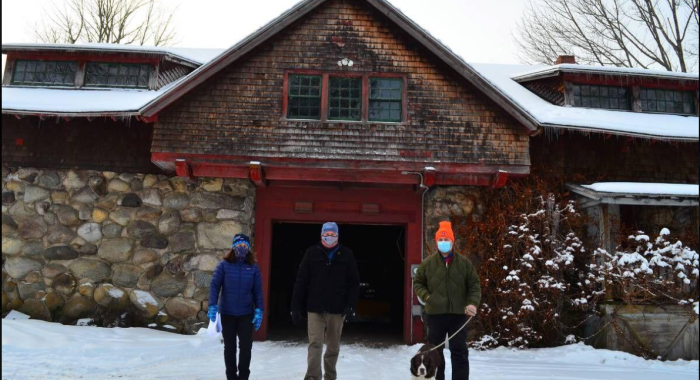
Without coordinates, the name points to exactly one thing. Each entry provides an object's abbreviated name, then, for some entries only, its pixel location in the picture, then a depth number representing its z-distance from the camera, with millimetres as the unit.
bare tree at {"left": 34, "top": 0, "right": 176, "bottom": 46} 20547
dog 5258
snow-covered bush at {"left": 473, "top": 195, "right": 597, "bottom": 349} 9281
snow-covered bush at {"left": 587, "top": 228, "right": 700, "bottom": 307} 8867
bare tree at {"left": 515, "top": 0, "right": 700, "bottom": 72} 19373
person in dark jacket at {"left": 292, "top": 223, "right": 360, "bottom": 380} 5793
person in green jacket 5668
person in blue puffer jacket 5656
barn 9453
